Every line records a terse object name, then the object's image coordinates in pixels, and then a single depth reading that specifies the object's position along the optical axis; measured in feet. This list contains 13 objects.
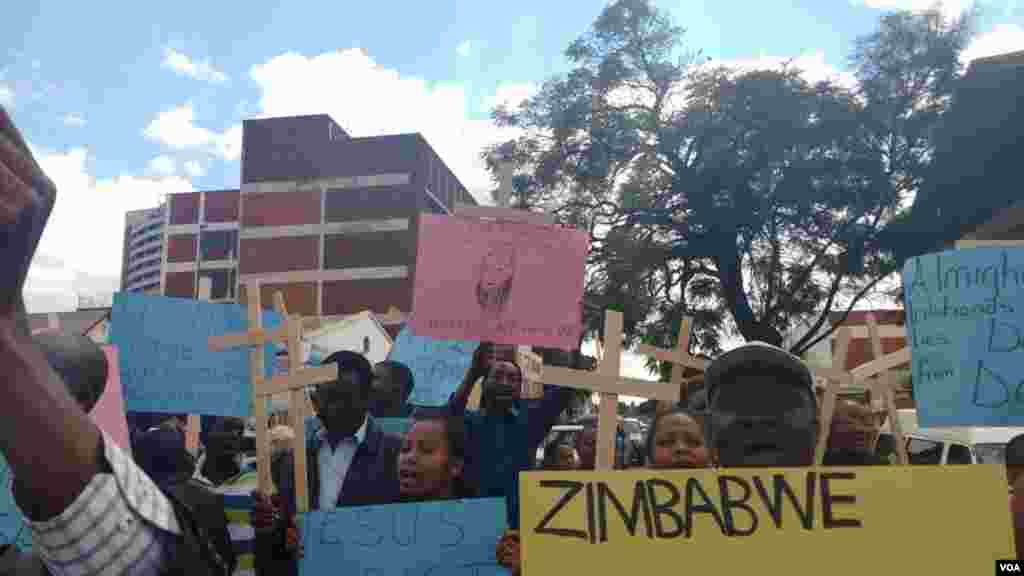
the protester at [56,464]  2.64
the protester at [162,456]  10.06
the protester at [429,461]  8.95
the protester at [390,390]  14.15
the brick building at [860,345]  95.71
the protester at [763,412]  5.82
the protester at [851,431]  11.44
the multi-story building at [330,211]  137.49
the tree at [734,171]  49.90
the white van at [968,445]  27.63
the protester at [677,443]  9.35
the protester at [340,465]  9.00
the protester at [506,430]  10.62
